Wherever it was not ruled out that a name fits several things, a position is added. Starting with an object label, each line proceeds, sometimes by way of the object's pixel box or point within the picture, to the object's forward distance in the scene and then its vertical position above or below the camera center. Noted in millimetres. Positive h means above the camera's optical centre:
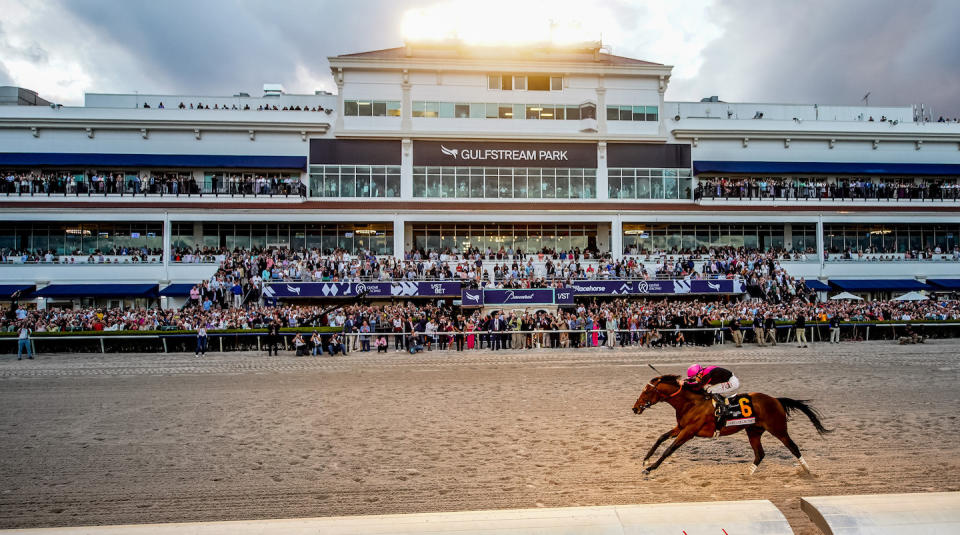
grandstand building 36656 +6680
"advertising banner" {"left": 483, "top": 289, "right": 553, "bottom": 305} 28003 -1209
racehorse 7836 -1940
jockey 7941 -1526
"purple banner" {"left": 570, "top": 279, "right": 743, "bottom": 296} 30812 -858
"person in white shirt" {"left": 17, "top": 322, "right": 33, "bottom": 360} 21547 -2382
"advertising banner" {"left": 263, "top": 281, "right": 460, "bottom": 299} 29719 -836
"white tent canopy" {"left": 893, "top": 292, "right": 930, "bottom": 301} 30038 -1454
